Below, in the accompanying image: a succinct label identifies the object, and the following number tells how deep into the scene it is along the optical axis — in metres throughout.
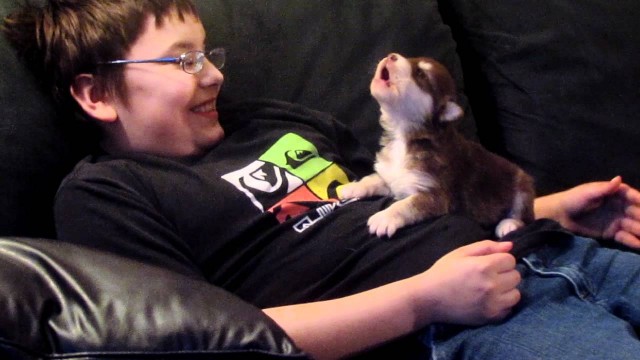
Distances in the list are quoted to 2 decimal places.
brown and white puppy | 1.27
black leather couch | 1.19
